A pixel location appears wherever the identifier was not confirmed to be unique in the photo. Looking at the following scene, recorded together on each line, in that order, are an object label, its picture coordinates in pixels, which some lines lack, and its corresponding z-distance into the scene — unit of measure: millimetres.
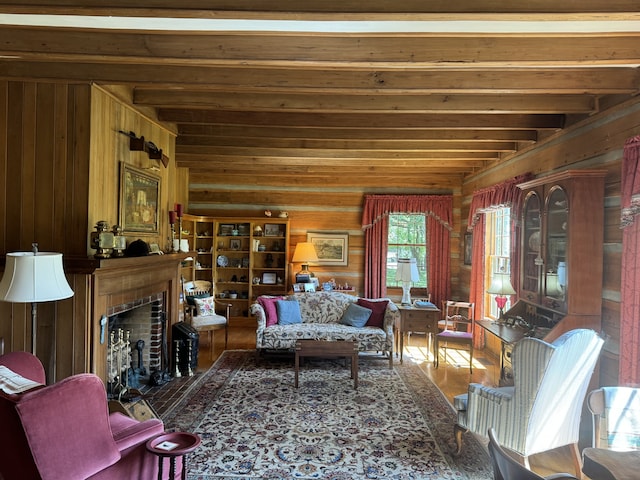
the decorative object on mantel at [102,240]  3377
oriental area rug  2904
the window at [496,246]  5957
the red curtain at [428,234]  7691
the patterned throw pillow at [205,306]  6066
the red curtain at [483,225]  5039
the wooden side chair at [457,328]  5184
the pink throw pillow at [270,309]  5708
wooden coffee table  4527
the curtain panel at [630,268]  3062
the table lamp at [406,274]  5922
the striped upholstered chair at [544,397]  2543
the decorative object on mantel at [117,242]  3557
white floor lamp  2703
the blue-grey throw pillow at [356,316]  5703
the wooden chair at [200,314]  5827
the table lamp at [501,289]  4660
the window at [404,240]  7914
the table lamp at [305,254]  7492
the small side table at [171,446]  2049
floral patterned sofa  5355
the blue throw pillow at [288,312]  5721
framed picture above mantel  3989
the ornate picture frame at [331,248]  7965
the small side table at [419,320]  5703
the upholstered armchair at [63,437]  1826
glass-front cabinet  3520
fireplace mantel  3328
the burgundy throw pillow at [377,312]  5770
